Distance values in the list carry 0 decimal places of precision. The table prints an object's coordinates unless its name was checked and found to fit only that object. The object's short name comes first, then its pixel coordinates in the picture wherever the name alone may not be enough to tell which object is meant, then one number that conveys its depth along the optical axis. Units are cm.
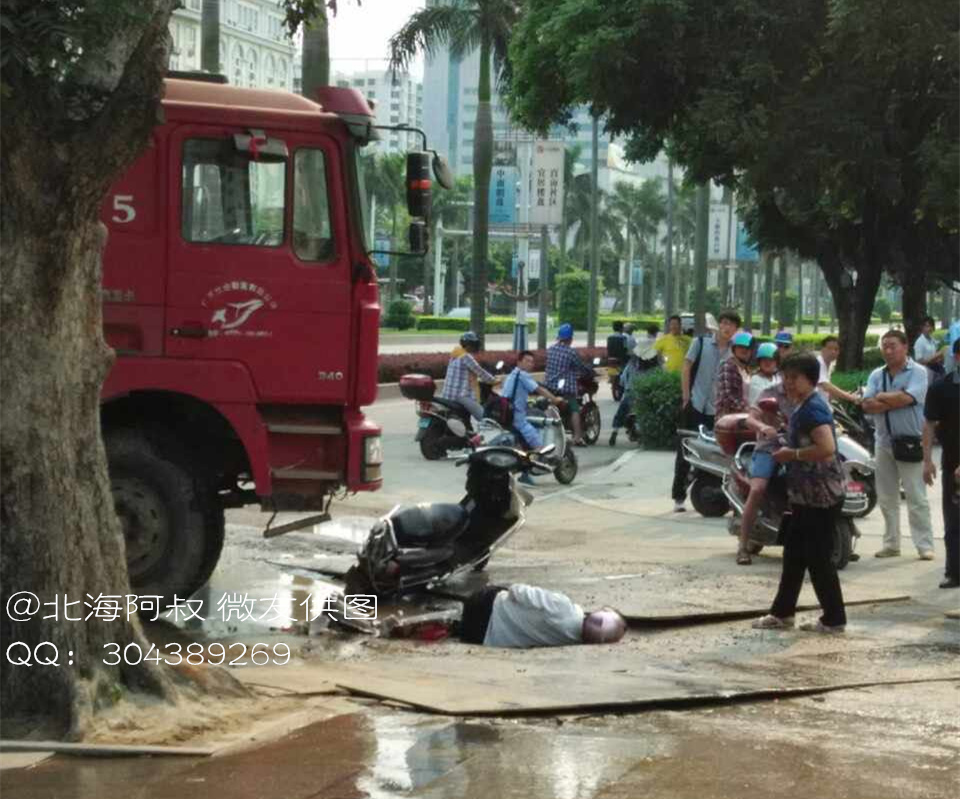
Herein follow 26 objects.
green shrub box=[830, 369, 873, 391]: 2392
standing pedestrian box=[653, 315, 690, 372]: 2180
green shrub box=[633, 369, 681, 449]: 2209
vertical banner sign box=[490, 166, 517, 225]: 4341
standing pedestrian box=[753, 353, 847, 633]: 995
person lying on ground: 963
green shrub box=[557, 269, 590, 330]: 8750
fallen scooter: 1083
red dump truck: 1048
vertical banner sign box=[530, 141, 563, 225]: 3378
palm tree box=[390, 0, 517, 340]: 3569
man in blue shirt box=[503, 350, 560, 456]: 1833
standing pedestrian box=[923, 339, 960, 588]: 1157
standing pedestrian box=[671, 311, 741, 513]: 1602
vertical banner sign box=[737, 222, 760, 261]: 3834
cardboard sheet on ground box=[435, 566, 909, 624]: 1054
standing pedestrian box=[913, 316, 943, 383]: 2391
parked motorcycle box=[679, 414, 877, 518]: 1354
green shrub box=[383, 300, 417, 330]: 7550
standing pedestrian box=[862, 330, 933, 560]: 1270
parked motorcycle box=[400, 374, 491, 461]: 1867
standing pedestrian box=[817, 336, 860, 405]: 1582
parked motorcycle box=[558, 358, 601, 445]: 2339
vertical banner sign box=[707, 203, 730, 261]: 4092
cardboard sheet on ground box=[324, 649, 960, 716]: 779
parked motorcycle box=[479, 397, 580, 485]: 1806
